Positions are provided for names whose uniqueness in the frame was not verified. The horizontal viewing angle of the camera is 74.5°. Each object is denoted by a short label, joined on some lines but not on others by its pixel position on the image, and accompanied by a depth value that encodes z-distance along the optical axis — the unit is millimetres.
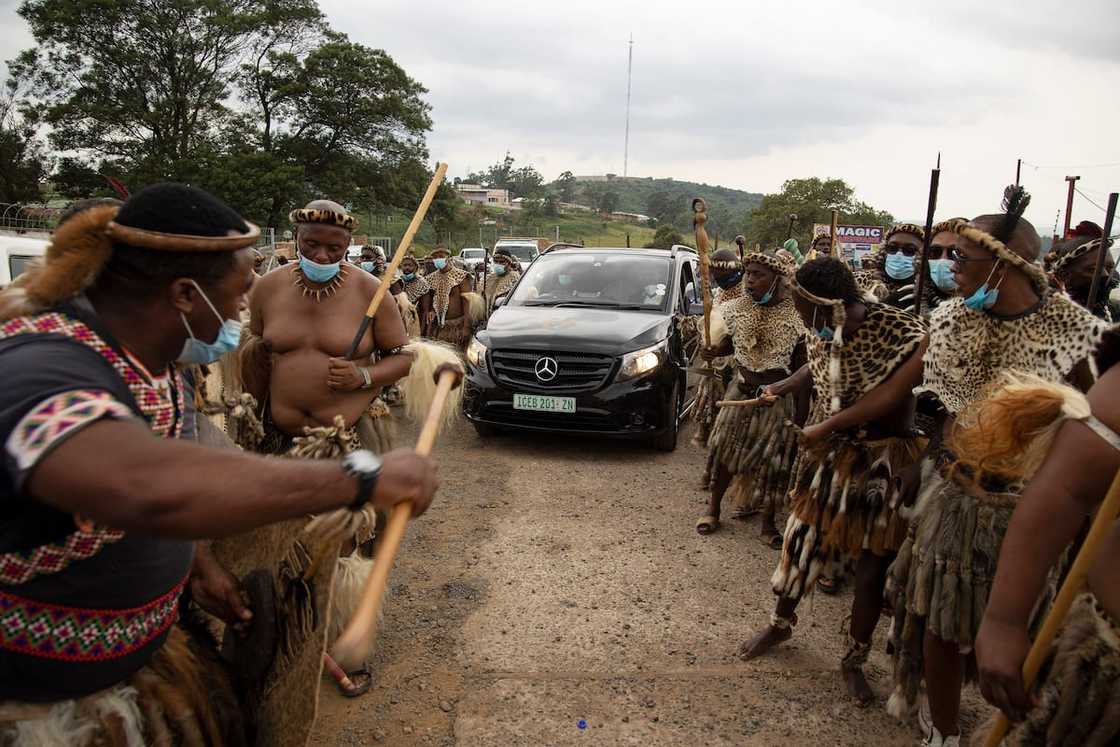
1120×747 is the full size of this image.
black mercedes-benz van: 6695
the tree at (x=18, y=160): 29828
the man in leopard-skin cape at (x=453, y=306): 11359
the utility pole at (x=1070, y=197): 6824
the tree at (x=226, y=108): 30562
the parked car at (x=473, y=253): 28906
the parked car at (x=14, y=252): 6113
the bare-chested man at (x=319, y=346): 3523
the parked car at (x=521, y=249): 22361
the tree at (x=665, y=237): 31375
